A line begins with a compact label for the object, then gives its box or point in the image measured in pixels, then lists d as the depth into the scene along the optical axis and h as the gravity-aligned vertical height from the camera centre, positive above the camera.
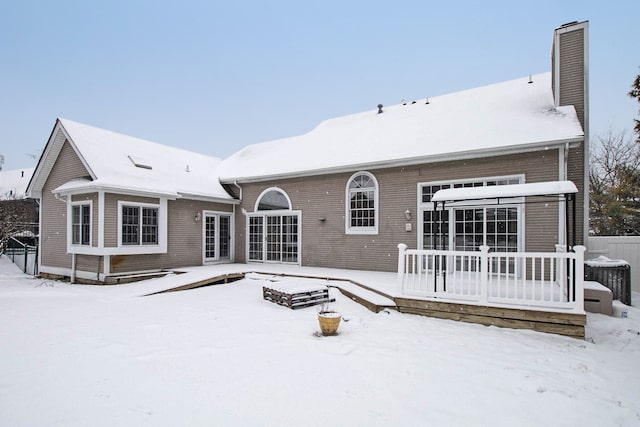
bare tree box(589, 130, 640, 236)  15.05 +1.38
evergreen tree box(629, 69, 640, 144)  5.77 +2.06
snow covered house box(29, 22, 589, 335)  8.29 +0.70
